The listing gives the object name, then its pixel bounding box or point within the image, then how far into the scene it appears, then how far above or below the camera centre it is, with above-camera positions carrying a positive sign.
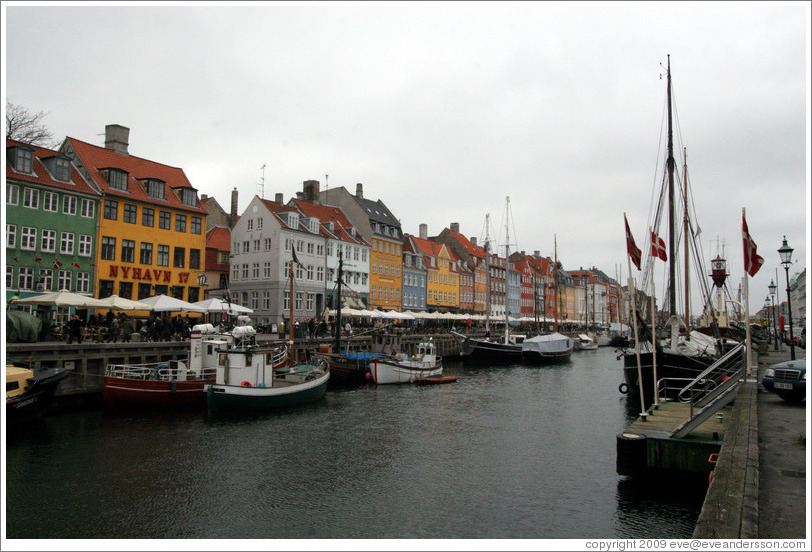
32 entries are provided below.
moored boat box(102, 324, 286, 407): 24.84 -2.49
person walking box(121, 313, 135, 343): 31.35 -0.32
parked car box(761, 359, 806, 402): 18.09 -1.74
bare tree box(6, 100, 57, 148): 41.78 +14.37
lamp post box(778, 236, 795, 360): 23.41 +3.07
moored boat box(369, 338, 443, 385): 36.50 -2.79
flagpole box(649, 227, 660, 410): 15.88 -0.34
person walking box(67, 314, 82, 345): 27.22 -0.25
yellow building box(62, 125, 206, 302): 41.16 +7.68
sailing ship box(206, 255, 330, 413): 24.98 -2.70
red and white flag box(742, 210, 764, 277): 14.48 +1.83
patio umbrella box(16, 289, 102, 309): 27.22 +1.16
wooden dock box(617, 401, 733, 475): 13.63 -3.00
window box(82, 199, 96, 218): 39.58 +8.02
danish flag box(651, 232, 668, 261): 18.88 +2.67
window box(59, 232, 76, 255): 38.18 +5.40
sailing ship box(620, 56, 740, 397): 26.70 -1.18
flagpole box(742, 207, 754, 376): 12.95 +0.54
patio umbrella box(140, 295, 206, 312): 30.74 +1.11
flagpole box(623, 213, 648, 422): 14.95 +0.93
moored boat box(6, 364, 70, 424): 20.55 -2.53
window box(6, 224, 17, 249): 34.84 +5.43
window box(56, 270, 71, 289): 37.72 +2.95
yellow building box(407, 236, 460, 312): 85.38 +7.64
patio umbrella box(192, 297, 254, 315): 33.50 +1.09
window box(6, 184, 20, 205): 35.06 +7.93
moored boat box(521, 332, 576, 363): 58.09 -2.34
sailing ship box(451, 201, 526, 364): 57.16 -2.53
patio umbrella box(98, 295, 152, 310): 29.33 +1.06
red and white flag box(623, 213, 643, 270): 16.52 +2.27
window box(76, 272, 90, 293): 38.97 +2.87
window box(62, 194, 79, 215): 38.34 +8.06
